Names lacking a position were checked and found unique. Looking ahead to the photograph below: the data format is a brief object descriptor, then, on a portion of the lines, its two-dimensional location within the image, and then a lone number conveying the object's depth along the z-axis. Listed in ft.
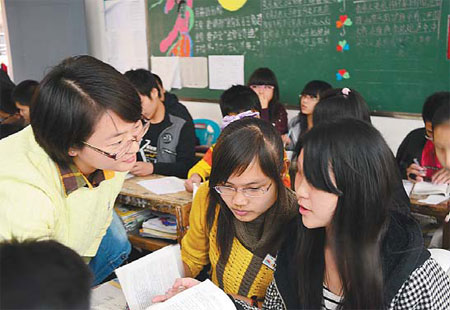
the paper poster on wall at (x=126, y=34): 15.84
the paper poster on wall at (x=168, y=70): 15.14
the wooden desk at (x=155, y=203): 6.32
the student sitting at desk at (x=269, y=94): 11.82
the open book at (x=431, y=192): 6.74
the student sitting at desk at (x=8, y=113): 9.36
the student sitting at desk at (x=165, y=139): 9.22
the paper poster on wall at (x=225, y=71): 13.55
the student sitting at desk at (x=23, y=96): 10.15
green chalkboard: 10.02
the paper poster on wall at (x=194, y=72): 14.44
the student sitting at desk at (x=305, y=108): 11.16
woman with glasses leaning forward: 3.57
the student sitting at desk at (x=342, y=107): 6.88
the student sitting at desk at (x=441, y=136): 6.65
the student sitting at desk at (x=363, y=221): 3.04
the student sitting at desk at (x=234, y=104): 7.42
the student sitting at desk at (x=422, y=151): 8.02
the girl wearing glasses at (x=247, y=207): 4.14
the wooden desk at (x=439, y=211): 6.40
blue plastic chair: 12.79
